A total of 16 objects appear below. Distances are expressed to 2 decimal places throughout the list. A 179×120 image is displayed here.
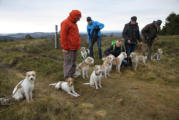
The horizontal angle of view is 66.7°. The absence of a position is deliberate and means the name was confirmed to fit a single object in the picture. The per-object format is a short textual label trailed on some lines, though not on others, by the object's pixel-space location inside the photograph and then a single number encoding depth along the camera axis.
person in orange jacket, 4.75
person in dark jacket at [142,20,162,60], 7.77
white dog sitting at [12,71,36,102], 4.09
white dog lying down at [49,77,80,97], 4.87
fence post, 15.31
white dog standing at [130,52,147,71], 7.29
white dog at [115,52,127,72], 7.05
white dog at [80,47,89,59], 10.38
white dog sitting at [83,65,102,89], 5.18
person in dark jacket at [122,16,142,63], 6.89
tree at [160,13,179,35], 26.24
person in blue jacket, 7.85
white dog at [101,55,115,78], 6.29
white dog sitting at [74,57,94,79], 6.53
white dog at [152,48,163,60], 10.09
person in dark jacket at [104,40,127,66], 7.55
